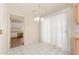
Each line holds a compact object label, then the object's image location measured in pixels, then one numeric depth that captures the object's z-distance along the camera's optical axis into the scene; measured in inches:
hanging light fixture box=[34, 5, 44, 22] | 79.8
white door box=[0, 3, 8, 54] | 66.3
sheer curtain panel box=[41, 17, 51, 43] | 81.5
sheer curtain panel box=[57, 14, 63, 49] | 82.3
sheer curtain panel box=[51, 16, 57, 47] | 82.8
